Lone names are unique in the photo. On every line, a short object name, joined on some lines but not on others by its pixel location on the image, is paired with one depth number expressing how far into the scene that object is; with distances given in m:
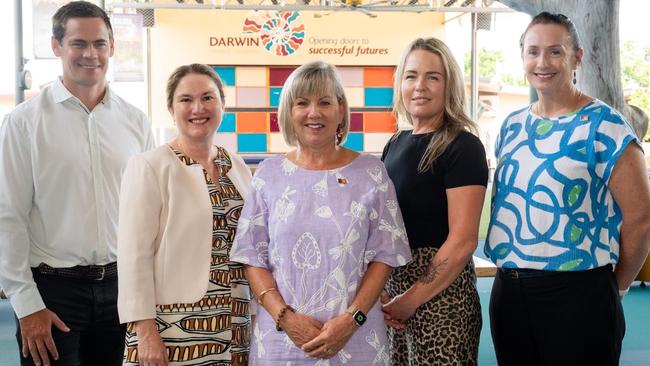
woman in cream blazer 2.27
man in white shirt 2.56
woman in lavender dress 2.20
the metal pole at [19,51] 6.72
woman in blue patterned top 2.39
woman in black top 2.35
